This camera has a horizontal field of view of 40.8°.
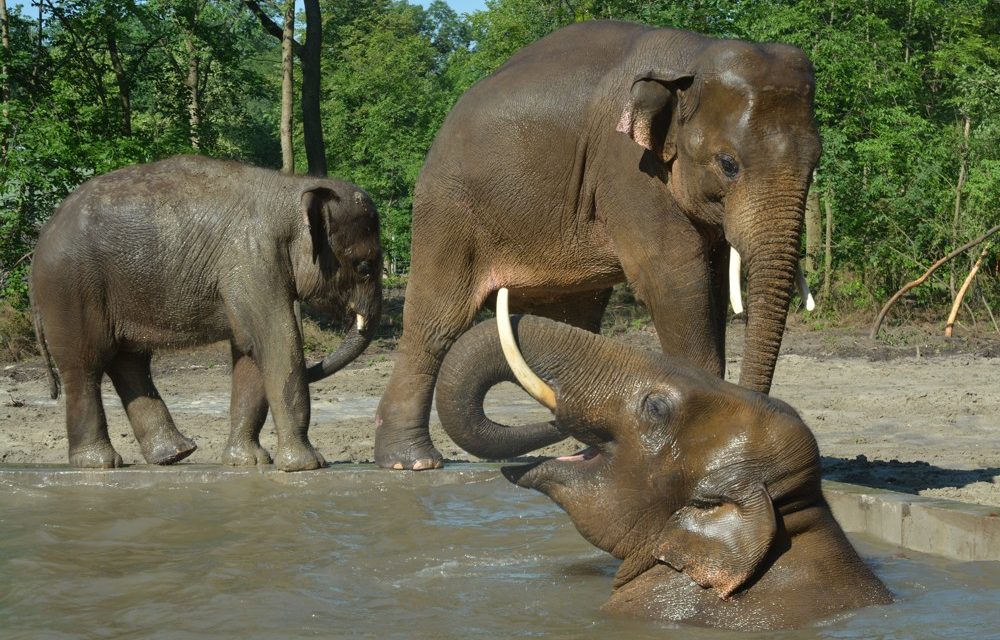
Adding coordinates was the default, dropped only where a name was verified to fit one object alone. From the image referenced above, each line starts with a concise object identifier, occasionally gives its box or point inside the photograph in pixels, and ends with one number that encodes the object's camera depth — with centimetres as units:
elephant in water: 433
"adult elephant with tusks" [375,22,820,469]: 639
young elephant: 821
